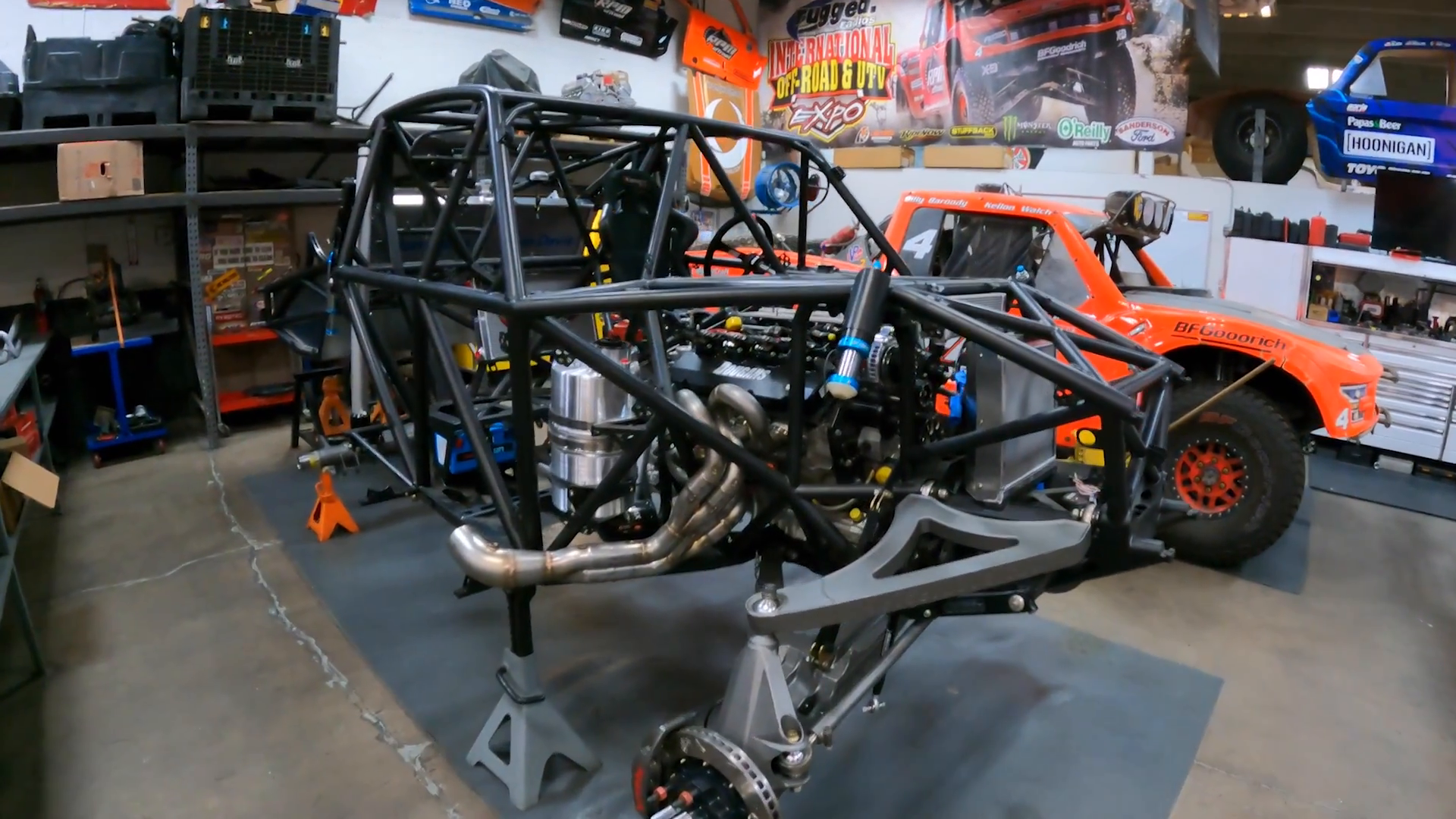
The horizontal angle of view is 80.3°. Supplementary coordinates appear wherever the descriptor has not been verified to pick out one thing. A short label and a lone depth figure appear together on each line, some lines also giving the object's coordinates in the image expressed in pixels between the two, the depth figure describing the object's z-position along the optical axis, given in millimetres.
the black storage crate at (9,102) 4008
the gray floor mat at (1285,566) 3641
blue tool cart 4500
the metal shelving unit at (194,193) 4043
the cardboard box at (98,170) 4059
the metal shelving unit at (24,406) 2574
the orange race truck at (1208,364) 3512
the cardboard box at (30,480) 2875
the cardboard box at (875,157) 7539
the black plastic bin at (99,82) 4117
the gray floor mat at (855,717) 2221
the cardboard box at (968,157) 6855
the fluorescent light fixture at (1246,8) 6137
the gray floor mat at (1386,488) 4570
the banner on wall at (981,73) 6422
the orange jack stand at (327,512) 3666
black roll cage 1798
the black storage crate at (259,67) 4324
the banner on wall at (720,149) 7727
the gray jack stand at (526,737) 2119
